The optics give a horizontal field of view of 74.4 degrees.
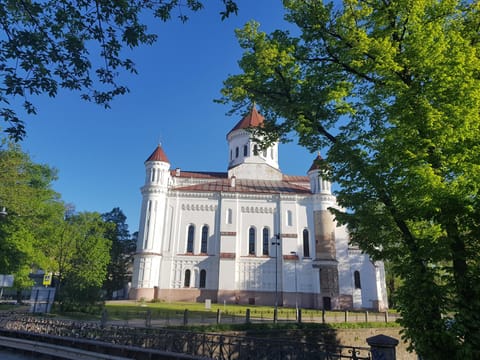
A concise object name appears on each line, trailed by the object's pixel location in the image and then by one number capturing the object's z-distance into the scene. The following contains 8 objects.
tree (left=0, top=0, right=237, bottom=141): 5.58
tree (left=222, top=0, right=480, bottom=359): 7.71
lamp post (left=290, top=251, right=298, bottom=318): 35.06
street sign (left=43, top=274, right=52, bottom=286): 25.94
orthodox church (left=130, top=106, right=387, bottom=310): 35.84
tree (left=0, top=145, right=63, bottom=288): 23.48
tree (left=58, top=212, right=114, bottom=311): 24.77
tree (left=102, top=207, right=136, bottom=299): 51.81
